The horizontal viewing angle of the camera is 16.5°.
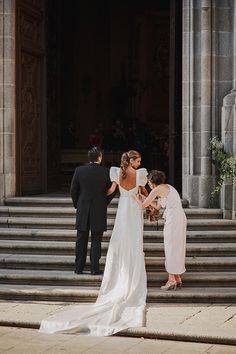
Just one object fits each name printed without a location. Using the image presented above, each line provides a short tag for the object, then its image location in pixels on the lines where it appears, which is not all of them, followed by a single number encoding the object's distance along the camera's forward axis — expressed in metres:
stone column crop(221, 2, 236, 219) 12.68
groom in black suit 10.94
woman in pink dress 10.55
